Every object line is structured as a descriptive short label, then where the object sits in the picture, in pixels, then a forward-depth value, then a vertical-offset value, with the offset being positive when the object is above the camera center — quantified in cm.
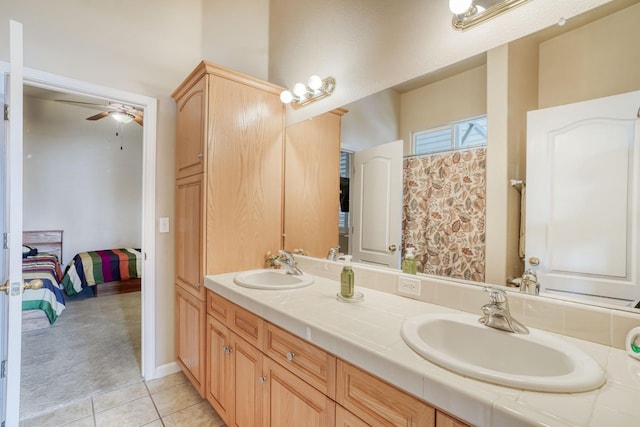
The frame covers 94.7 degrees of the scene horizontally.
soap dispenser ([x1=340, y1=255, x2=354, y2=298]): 136 -32
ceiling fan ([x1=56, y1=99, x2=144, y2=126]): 375 +135
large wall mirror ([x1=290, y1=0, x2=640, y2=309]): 95 +43
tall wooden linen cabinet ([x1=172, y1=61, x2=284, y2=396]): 184 +18
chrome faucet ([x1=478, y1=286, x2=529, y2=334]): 97 -34
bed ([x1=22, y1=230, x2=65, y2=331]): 308 -89
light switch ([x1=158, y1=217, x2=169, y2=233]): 224 -11
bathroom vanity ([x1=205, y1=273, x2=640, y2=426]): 64 -45
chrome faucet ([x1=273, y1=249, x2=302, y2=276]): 189 -33
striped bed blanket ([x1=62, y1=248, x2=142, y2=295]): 417 -87
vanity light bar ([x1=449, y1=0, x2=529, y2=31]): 111 +80
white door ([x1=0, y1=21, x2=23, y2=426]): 121 +3
